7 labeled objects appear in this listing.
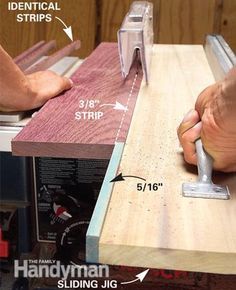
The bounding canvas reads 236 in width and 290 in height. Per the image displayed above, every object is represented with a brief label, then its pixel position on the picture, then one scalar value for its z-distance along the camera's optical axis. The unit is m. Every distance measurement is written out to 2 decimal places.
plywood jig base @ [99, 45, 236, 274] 0.49
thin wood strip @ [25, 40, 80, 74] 1.22
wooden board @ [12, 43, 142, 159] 0.76
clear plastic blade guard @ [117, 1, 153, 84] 1.07
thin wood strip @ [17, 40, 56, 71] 1.24
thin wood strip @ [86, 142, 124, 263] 0.50
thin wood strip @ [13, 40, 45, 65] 1.27
